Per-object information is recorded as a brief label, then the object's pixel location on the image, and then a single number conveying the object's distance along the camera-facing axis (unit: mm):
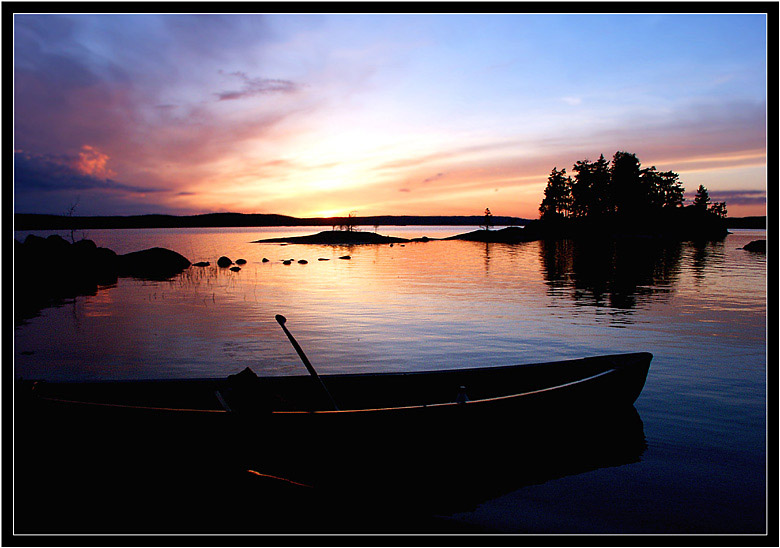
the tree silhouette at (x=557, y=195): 114250
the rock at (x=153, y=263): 39844
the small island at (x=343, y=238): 91456
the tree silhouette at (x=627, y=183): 96688
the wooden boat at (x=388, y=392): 6715
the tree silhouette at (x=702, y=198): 114062
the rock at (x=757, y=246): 65769
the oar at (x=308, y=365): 7970
